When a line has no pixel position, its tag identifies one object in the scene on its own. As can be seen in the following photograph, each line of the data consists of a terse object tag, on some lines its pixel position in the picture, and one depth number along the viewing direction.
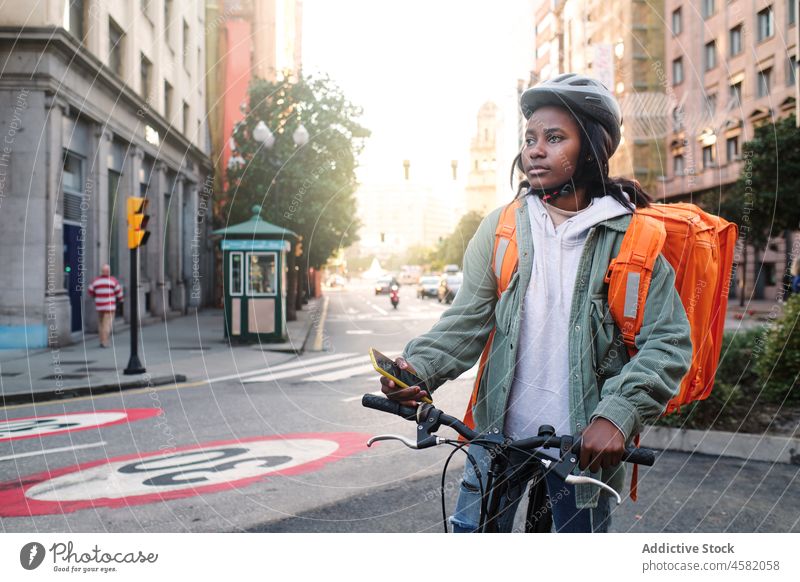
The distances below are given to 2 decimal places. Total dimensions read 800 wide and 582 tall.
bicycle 1.79
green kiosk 15.72
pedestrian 14.38
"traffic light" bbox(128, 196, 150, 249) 11.09
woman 2.08
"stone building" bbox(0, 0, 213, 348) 11.10
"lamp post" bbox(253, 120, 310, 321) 10.37
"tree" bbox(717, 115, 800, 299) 14.75
